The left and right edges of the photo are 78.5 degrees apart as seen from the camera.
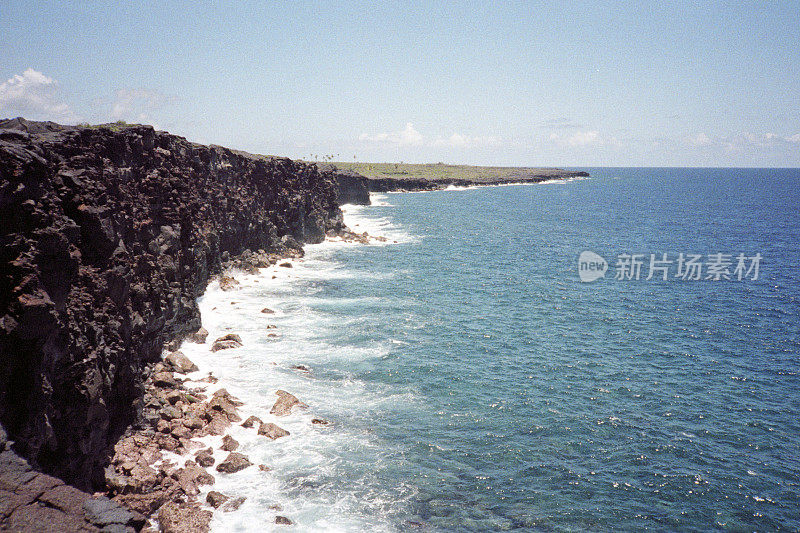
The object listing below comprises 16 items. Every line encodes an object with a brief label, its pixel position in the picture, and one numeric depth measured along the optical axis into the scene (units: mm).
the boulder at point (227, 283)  51234
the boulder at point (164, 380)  29047
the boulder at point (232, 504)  20000
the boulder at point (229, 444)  24203
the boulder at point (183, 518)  18453
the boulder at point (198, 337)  37188
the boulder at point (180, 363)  31770
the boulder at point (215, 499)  20109
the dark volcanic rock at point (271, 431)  25500
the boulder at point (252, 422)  26422
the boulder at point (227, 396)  28438
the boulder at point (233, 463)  22594
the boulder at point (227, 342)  36281
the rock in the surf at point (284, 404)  28000
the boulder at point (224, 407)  26969
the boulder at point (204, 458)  22781
